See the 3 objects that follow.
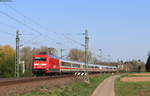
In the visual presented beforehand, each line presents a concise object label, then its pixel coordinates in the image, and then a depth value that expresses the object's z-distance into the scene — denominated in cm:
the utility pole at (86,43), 4934
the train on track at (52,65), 5193
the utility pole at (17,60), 4913
